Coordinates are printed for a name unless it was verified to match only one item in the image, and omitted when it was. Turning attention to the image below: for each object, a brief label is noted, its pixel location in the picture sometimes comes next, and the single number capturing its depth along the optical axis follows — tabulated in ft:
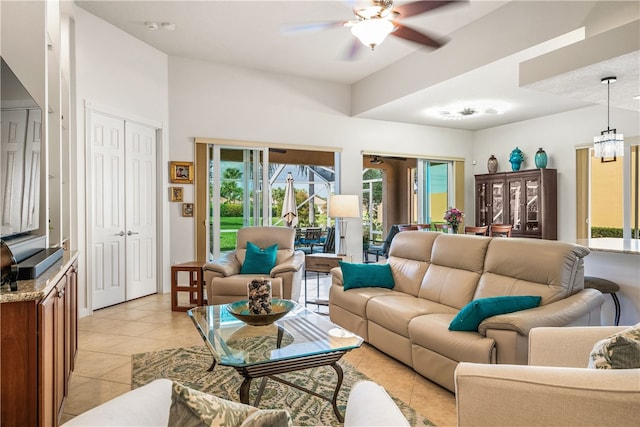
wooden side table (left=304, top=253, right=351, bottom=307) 15.33
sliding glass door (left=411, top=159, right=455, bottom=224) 26.99
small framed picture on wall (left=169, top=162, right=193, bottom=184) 18.24
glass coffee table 6.65
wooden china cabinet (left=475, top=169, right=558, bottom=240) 21.76
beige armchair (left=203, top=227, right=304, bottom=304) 13.41
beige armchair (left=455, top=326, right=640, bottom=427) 3.46
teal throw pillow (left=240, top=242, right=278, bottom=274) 14.53
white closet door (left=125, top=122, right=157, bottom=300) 16.60
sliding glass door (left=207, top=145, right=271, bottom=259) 19.34
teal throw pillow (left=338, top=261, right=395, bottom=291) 12.08
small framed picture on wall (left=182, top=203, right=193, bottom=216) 18.57
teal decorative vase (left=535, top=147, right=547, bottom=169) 22.13
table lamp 17.37
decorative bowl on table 8.13
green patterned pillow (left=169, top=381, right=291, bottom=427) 2.31
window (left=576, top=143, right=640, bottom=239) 19.74
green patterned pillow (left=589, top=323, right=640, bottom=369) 3.81
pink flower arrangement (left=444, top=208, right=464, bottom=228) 18.13
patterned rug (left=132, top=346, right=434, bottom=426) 7.47
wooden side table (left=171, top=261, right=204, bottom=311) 14.87
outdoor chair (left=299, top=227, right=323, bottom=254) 28.55
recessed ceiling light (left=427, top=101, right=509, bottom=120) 20.04
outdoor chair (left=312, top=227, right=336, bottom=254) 24.12
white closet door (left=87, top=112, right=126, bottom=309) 15.01
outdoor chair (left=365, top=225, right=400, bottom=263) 23.83
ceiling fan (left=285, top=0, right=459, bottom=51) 9.66
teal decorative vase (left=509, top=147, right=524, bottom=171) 23.61
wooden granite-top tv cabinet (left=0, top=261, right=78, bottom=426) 4.61
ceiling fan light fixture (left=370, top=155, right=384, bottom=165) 32.18
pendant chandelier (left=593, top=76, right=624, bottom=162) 13.53
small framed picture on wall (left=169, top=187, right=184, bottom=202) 18.24
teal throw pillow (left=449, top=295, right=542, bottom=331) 7.84
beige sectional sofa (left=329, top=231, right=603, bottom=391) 7.59
